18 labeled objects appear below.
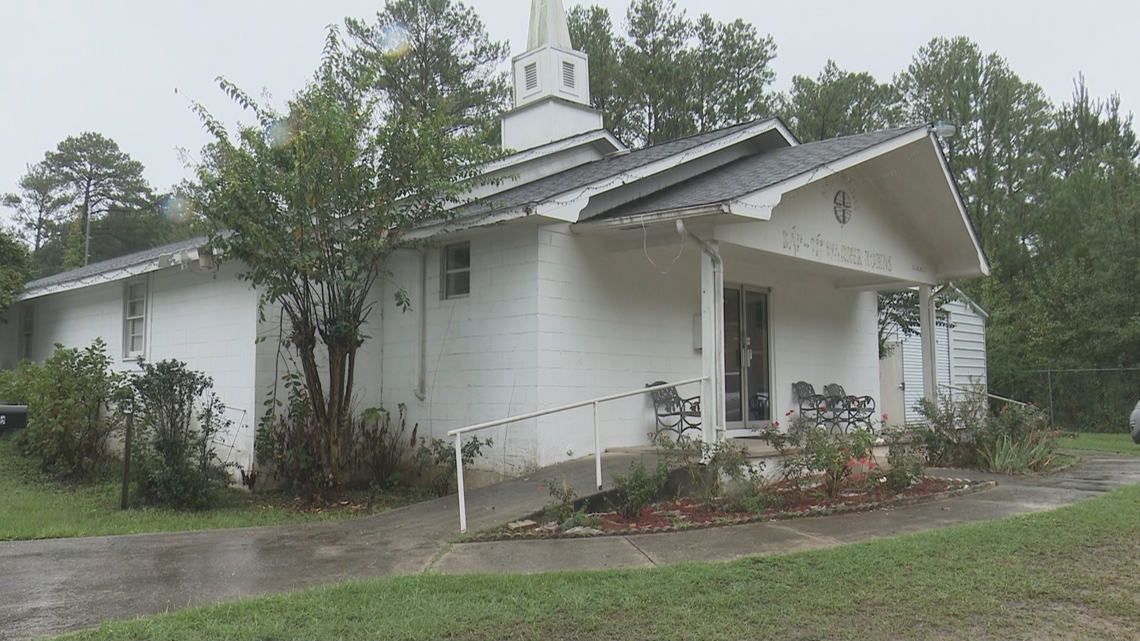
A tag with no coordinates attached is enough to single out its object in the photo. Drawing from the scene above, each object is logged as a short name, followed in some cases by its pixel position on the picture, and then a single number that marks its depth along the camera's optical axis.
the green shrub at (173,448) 9.51
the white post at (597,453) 8.46
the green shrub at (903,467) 9.12
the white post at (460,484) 7.54
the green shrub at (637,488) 8.06
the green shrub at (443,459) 10.27
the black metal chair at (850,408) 12.34
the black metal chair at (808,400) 12.65
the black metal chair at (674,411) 10.80
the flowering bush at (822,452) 8.53
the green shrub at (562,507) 7.85
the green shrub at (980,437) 11.48
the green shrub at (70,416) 11.79
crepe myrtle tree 9.06
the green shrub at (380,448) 10.89
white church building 9.88
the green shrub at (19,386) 12.41
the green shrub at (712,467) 8.48
